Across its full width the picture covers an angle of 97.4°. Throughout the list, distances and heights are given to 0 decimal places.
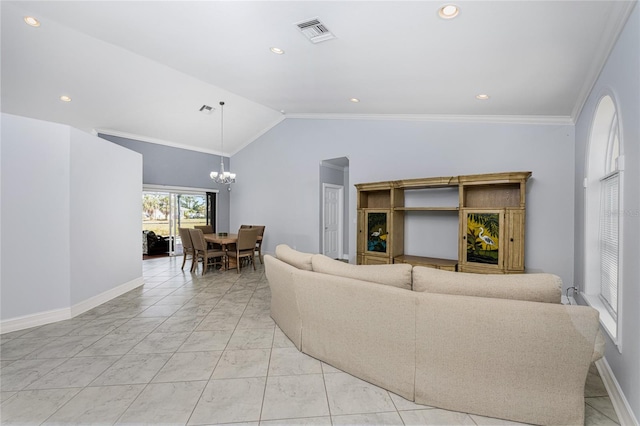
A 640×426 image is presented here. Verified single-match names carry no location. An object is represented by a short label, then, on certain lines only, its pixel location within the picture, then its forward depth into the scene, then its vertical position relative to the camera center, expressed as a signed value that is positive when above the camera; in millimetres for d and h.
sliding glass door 7879 -7
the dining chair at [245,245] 5628 -677
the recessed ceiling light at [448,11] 1971 +1453
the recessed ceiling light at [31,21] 3262 +2246
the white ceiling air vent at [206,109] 6145 +2293
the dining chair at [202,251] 5562 -792
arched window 2510 -15
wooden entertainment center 3713 -123
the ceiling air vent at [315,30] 2502 +1687
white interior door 7012 -173
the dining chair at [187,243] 5962 -680
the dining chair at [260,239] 6712 -645
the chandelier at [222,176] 6121 +808
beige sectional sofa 1570 -780
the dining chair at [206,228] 7092 -411
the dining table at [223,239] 5616 -554
